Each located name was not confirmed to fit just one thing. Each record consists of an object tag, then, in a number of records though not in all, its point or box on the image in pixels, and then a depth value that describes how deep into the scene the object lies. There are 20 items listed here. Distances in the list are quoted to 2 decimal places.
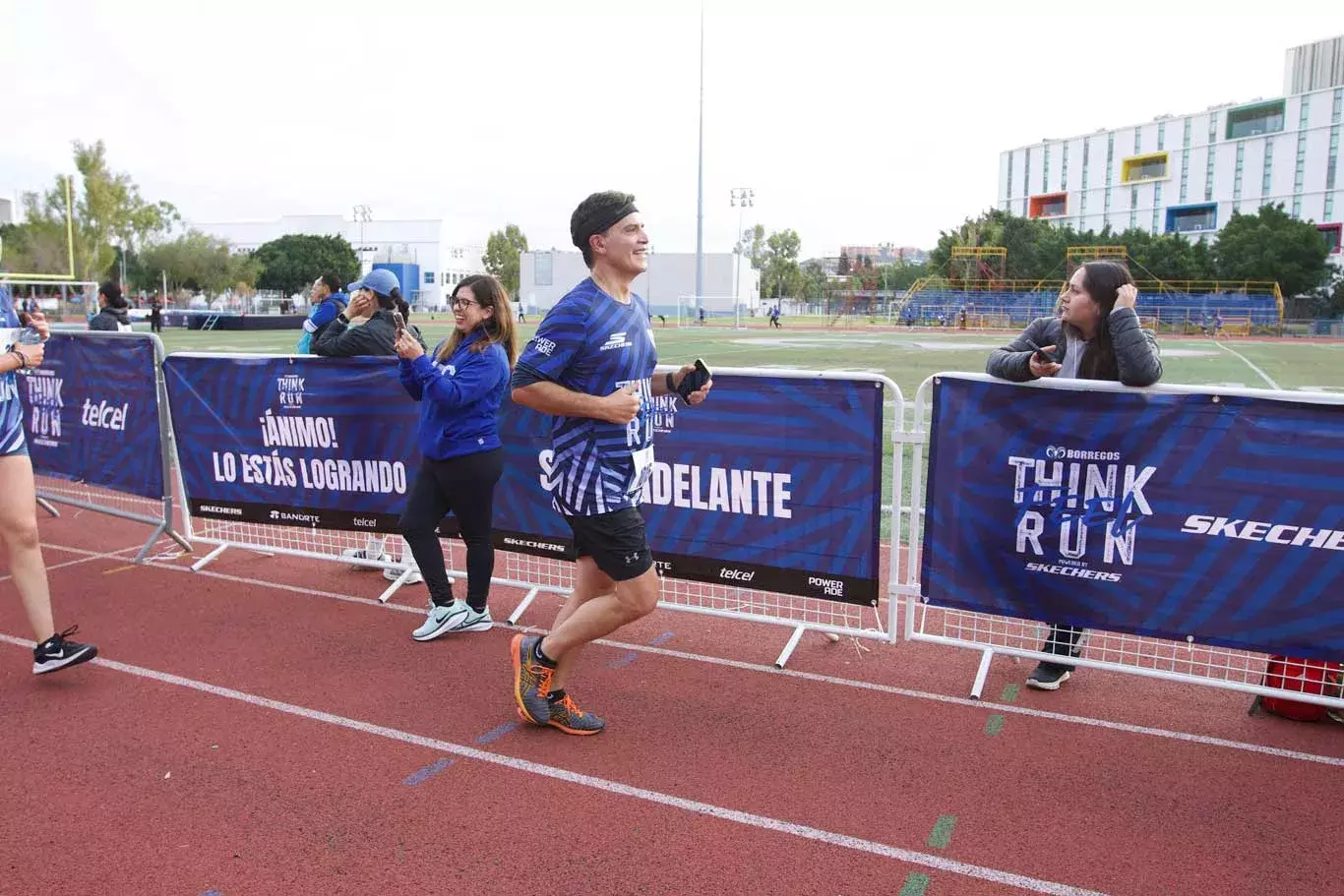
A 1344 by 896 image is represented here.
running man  3.65
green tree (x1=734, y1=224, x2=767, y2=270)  136.62
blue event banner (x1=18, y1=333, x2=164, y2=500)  7.09
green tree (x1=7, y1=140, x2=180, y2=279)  62.78
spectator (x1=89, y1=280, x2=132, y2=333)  12.76
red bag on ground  4.38
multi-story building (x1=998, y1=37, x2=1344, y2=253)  91.50
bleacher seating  54.00
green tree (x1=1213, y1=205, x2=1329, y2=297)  61.56
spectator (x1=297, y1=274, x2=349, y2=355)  6.81
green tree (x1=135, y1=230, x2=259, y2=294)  76.56
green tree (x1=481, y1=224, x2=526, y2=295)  126.88
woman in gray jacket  4.32
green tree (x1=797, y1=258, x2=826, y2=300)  134.62
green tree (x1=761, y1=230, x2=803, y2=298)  132.50
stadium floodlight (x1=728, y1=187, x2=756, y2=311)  82.75
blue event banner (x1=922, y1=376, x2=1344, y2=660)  4.10
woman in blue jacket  5.07
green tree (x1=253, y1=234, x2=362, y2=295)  89.50
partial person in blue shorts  4.62
